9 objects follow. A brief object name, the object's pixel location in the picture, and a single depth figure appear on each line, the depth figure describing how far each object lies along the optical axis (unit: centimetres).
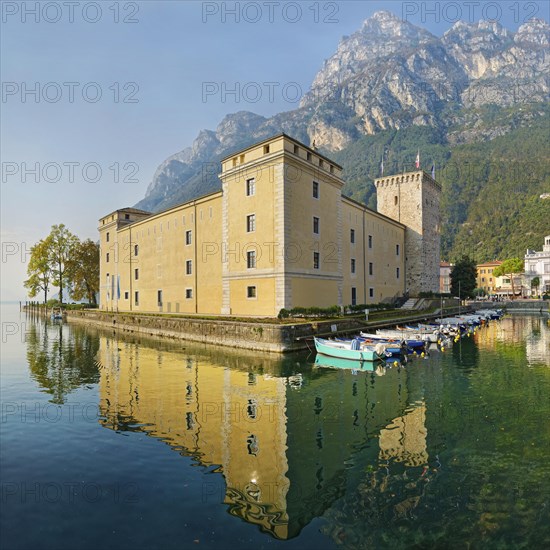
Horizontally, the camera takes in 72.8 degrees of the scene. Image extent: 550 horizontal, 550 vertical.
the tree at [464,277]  7906
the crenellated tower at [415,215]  6644
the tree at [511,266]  10838
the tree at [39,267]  8088
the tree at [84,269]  8169
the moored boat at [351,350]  2531
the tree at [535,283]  10981
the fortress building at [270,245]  3575
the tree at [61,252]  8206
